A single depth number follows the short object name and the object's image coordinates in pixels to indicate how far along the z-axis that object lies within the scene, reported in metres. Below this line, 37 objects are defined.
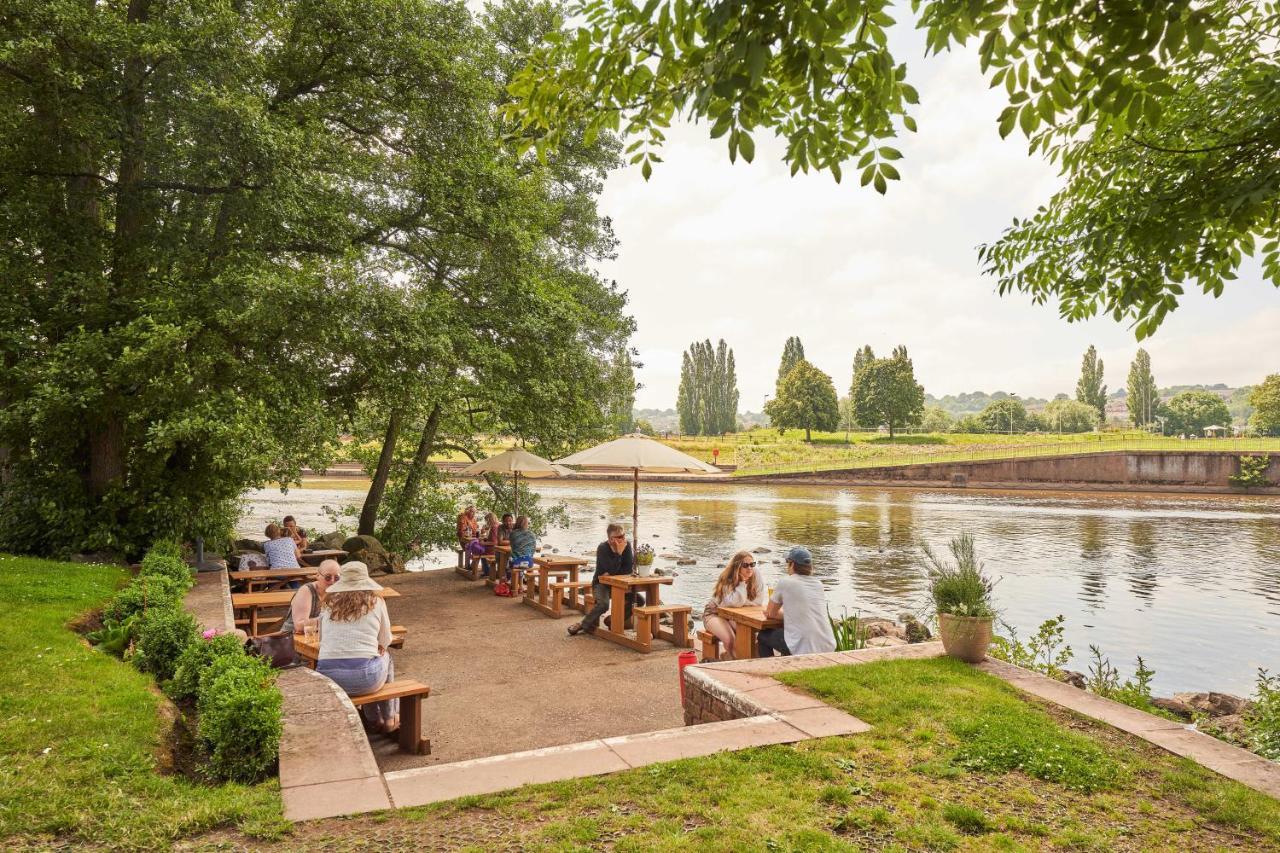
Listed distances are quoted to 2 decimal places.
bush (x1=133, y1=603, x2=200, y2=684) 6.27
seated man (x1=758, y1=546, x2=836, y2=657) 7.22
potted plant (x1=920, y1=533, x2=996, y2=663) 6.80
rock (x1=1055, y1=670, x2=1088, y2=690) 9.51
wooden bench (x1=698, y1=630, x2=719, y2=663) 8.27
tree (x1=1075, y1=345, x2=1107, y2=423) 108.75
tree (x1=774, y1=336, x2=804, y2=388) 95.44
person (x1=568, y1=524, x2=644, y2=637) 10.15
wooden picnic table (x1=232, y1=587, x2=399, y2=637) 9.09
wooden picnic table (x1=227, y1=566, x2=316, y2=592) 10.74
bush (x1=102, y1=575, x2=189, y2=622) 7.46
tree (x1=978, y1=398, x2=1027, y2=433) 108.50
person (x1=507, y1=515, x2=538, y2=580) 13.19
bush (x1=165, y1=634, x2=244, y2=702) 5.54
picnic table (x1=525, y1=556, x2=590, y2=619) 11.85
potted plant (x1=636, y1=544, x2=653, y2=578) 11.24
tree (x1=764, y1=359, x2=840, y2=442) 84.75
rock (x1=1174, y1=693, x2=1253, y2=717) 9.33
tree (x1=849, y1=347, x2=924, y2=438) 83.69
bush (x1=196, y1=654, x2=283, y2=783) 4.26
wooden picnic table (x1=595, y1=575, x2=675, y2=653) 9.73
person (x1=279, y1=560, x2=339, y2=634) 6.83
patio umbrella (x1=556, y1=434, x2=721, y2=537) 10.75
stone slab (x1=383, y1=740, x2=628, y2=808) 3.96
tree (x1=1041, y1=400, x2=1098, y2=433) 104.94
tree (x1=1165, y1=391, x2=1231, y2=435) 122.81
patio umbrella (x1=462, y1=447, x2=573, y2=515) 14.16
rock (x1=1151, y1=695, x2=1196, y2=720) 9.01
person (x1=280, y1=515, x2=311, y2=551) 12.97
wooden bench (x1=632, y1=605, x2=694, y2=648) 9.26
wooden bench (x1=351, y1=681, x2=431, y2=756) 5.80
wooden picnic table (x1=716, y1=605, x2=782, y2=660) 7.49
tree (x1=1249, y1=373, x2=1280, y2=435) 85.38
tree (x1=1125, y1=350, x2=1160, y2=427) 105.31
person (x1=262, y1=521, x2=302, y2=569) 11.49
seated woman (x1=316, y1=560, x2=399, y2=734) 5.77
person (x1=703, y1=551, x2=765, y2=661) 8.16
